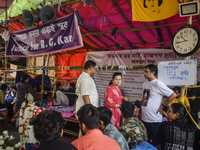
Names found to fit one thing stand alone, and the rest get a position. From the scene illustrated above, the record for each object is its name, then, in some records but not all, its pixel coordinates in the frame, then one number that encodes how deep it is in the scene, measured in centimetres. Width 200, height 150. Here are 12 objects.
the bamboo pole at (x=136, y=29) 351
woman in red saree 268
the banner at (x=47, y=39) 302
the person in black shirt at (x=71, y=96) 621
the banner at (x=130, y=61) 486
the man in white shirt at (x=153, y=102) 224
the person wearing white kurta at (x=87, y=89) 247
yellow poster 238
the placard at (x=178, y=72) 187
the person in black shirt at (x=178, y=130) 174
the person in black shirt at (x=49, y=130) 108
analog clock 180
